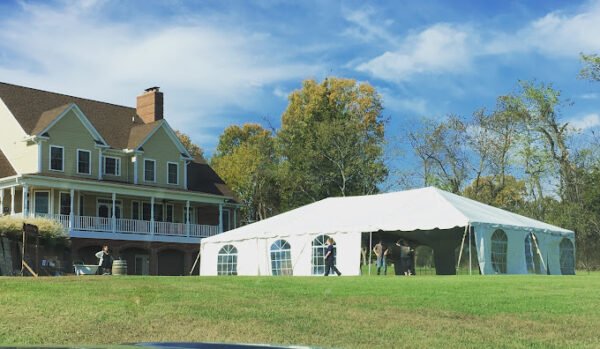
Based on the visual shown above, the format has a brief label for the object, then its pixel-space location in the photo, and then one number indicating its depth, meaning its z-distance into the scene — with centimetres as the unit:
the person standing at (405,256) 2911
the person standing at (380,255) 2852
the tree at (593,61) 5150
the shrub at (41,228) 2868
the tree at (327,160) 5347
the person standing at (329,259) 2747
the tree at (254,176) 5559
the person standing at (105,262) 2830
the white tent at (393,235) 2880
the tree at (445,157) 5534
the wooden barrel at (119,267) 2639
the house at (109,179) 3706
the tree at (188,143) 6407
